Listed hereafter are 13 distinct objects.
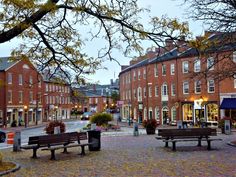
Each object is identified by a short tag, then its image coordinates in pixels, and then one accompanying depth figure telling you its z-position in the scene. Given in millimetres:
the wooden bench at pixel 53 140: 9923
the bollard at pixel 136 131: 18667
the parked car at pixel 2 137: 18561
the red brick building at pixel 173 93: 29677
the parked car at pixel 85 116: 54740
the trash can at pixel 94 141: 11176
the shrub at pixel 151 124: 19866
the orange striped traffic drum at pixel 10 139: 17147
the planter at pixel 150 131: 19904
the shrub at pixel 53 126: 19019
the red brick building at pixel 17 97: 38357
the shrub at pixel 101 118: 25402
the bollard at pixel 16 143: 12051
